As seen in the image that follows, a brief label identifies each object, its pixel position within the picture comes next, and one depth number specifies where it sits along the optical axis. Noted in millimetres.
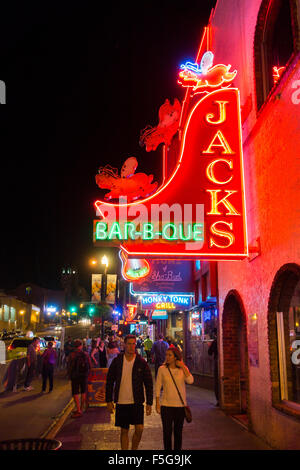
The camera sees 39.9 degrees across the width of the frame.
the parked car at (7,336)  41134
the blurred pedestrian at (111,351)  13836
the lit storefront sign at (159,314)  22661
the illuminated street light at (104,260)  26130
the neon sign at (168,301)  16916
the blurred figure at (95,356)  14007
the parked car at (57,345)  28122
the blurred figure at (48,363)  14609
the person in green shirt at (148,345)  23578
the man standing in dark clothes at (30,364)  14790
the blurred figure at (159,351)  15273
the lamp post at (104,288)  26684
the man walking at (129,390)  6242
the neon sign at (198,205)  7809
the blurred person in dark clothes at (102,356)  14234
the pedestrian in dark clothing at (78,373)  10344
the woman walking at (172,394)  6082
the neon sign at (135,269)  14234
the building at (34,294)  107188
